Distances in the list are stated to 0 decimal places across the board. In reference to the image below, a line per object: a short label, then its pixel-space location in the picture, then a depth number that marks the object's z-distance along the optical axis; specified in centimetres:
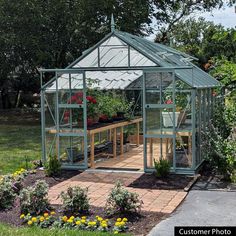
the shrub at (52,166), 852
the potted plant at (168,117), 852
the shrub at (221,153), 802
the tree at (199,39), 1839
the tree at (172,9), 2180
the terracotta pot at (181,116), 859
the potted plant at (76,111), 925
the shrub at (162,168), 809
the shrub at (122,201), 589
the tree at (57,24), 1853
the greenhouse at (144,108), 857
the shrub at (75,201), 604
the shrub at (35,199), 608
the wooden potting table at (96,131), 927
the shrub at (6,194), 644
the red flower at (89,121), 989
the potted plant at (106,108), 1086
